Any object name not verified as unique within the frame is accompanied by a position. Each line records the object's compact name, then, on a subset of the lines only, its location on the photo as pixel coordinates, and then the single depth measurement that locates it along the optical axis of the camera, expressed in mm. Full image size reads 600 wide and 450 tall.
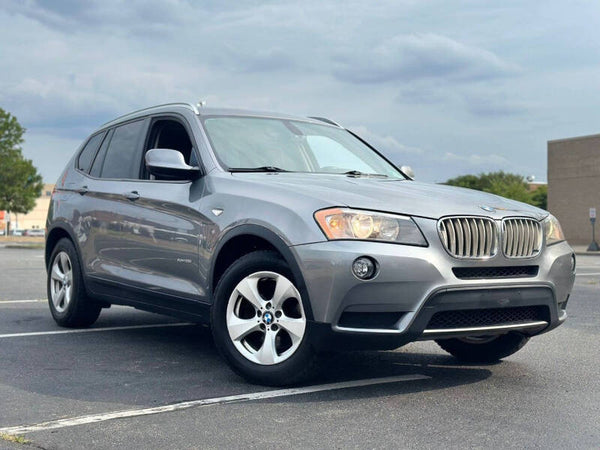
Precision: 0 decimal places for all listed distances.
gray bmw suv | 4562
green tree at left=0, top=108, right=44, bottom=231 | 56781
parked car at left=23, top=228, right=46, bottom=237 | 104281
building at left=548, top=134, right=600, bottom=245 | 50719
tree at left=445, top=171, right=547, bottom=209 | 85438
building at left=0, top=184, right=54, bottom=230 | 139875
